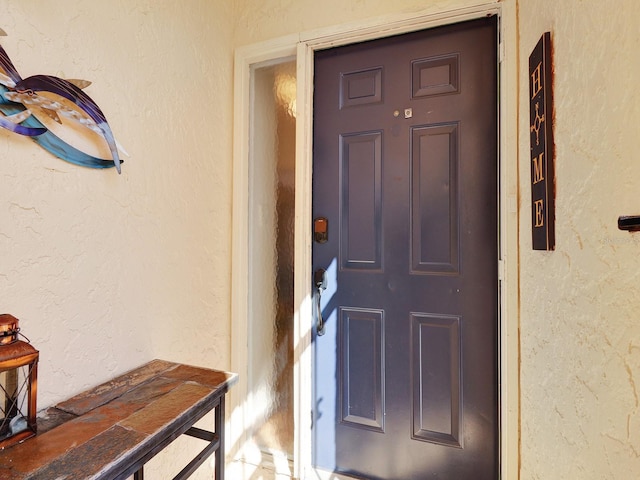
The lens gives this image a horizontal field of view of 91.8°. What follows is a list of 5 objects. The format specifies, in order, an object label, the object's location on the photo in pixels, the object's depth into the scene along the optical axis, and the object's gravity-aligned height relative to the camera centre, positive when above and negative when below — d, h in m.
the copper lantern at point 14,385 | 0.67 -0.35
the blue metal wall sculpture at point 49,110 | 0.76 +0.37
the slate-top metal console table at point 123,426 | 0.62 -0.45
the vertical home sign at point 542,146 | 0.90 +0.31
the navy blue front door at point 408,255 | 1.34 -0.05
